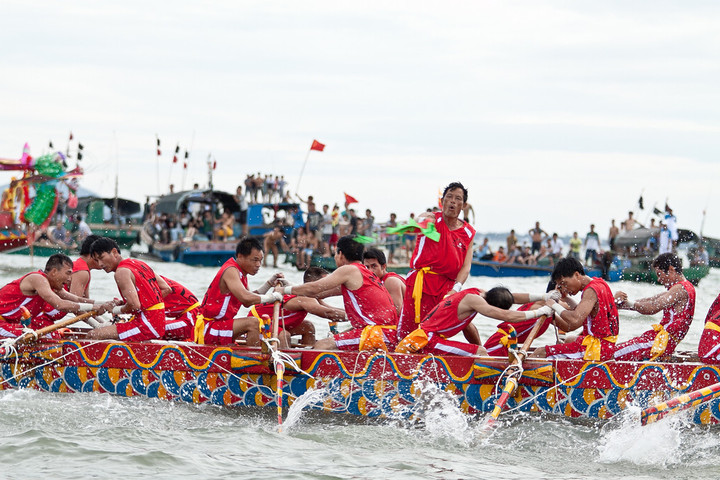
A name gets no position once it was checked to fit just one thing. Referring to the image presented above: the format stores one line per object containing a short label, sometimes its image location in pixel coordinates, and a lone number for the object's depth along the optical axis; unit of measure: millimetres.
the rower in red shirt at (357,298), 16172
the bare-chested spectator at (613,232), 62162
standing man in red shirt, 16672
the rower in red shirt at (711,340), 14719
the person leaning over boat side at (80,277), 18797
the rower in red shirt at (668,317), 15641
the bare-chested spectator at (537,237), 62375
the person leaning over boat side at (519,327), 15742
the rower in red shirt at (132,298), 16984
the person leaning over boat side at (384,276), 17547
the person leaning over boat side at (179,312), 18219
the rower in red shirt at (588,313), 15133
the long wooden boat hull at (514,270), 57241
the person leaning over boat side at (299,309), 17125
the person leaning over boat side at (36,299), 17719
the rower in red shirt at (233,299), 16453
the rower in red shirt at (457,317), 15073
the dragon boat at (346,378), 14719
